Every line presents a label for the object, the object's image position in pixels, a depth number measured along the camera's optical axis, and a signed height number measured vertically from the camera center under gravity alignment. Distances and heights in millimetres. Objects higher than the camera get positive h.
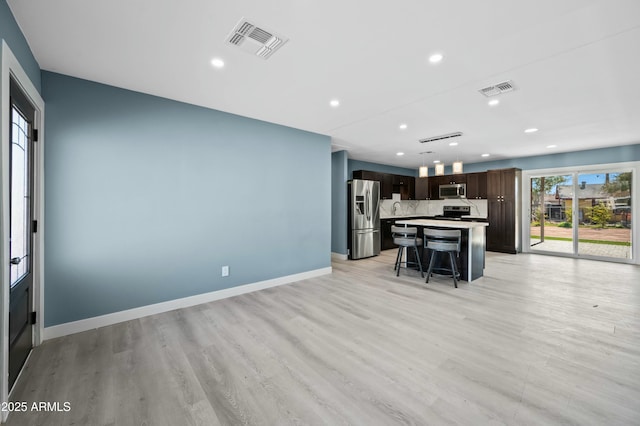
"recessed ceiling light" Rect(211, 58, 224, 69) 2449 +1467
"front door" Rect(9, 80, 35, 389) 1927 -158
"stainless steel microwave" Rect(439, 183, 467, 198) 7875 +708
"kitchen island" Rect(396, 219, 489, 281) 4379 -608
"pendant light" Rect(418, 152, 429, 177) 5371 +884
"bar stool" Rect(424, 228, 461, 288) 4129 -503
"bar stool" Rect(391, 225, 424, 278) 4648 -500
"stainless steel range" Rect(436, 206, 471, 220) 8183 +24
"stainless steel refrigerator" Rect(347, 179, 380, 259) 6297 -122
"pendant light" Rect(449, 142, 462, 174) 4898 +884
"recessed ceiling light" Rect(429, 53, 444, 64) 2363 +1470
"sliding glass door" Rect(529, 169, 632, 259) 5806 -14
